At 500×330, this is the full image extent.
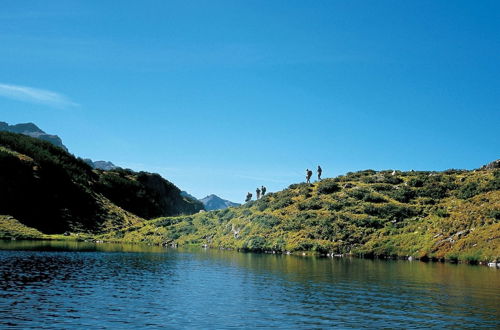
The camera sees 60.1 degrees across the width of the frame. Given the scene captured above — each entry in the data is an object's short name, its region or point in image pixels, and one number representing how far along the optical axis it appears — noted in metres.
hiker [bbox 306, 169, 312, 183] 132.00
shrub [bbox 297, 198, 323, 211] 107.81
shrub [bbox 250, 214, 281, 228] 105.81
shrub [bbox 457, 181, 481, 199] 92.62
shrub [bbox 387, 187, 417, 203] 101.06
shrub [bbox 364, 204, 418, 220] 91.38
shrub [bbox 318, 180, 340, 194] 116.62
